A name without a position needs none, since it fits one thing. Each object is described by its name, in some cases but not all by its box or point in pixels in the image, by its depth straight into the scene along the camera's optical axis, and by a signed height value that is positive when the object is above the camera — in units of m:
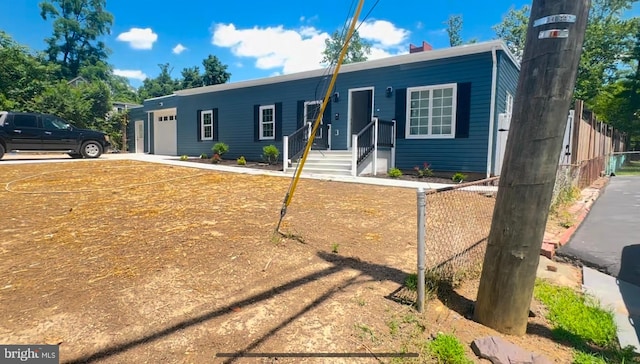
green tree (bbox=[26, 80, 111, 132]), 19.92 +2.53
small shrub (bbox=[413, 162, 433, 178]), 9.72 -0.52
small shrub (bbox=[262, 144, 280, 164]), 12.16 -0.13
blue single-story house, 9.16 +1.40
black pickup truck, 11.20 +0.29
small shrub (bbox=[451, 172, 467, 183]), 9.09 -0.63
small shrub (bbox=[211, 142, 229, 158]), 13.92 +0.00
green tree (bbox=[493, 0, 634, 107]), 24.19 +7.97
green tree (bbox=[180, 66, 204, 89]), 35.75 +7.39
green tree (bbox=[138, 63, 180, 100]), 42.02 +7.79
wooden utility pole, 2.13 -0.03
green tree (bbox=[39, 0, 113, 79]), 37.59 +12.98
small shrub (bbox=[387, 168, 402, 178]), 9.67 -0.59
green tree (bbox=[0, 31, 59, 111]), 20.36 +4.31
